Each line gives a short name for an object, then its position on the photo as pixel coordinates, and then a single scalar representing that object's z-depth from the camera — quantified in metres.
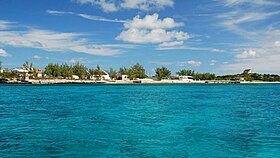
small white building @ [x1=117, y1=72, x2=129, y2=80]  197.57
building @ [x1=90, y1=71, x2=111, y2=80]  195.21
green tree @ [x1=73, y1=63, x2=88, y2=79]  183.89
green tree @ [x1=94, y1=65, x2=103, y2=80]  192.70
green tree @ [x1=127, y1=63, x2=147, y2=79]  195.54
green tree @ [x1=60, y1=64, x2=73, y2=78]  175.88
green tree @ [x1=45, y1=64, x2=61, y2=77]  172.88
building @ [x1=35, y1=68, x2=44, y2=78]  178.57
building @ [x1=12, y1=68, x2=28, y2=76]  172.12
